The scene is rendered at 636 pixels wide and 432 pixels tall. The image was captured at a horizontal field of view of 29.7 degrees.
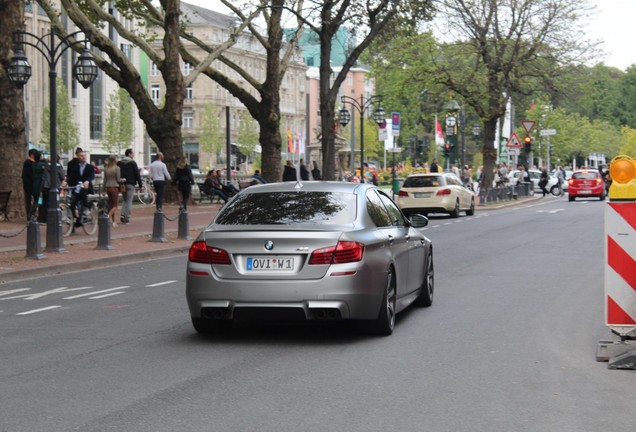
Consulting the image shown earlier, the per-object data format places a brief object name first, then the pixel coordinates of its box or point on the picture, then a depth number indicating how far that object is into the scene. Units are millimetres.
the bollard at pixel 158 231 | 24812
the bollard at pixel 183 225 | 25875
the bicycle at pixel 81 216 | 26172
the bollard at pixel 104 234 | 22234
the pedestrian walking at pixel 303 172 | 49678
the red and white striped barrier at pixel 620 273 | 9430
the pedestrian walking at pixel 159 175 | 31828
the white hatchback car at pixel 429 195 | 39156
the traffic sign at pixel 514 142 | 58000
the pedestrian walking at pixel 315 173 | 54094
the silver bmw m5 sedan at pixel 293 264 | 9867
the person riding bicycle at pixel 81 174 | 28125
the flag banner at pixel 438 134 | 77250
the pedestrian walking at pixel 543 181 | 73000
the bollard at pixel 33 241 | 19672
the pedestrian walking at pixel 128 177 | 30844
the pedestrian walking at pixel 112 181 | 29125
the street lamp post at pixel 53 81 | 21141
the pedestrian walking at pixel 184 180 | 36531
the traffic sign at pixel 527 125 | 57391
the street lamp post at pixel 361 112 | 53156
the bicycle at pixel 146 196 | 46575
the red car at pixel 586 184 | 58312
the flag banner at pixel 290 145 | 105638
